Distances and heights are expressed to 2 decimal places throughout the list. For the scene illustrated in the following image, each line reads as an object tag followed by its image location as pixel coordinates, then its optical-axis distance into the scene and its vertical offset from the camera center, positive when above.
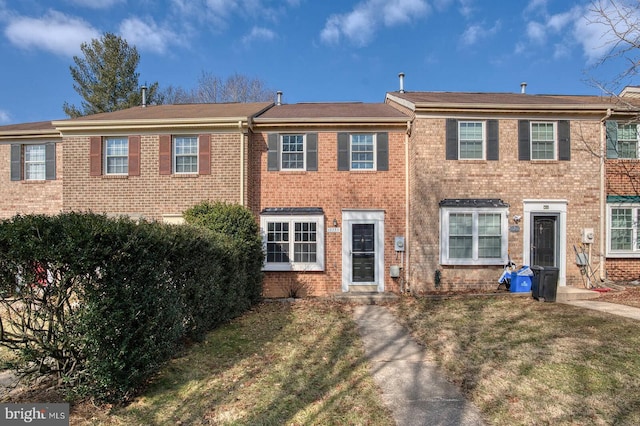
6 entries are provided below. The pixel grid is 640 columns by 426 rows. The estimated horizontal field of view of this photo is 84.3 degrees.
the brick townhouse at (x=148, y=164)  11.33 +1.52
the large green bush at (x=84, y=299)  3.61 -0.95
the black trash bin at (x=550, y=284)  9.44 -1.96
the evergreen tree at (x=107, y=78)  23.83 +9.11
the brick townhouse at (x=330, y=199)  11.43 +0.39
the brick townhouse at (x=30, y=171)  12.72 +1.46
